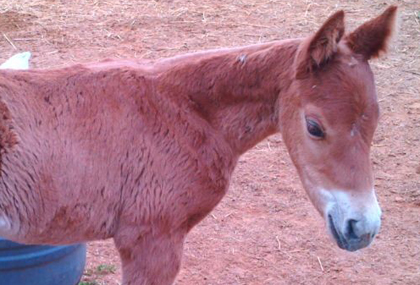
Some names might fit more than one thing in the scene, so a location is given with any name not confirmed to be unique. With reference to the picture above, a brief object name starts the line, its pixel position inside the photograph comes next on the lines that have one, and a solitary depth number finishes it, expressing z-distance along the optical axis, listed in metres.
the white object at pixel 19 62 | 3.81
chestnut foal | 2.67
